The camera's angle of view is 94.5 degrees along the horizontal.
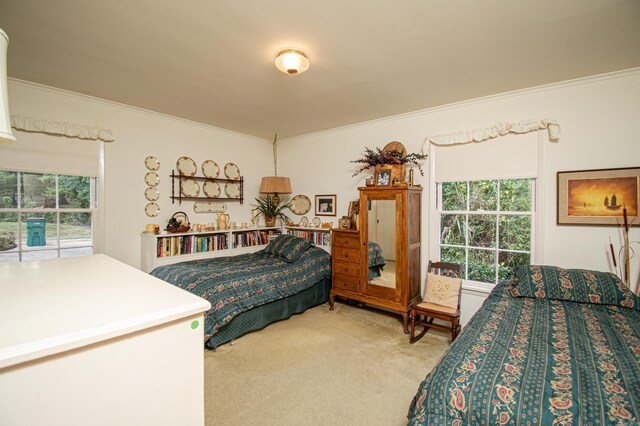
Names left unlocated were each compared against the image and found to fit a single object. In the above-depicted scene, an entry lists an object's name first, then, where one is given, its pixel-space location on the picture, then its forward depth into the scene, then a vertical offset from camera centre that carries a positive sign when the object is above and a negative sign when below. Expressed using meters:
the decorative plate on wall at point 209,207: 4.34 +0.08
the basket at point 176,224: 3.85 -0.16
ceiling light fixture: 2.22 +1.16
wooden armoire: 3.31 -0.47
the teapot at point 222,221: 4.45 -0.13
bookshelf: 3.66 -0.45
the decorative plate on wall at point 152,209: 3.82 +0.04
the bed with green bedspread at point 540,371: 1.16 -0.74
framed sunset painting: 2.55 +0.13
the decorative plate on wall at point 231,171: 4.65 +0.65
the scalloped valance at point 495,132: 2.82 +0.84
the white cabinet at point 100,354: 0.74 -0.41
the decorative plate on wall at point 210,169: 4.38 +0.65
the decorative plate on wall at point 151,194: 3.81 +0.24
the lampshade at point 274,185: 4.77 +0.43
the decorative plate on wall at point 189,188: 4.16 +0.35
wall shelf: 4.06 +0.35
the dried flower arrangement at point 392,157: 3.50 +0.65
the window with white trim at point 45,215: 2.96 -0.03
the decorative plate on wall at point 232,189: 4.68 +0.37
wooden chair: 2.90 -1.00
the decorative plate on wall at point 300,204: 4.90 +0.13
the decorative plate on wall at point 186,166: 4.10 +0.65
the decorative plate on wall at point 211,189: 4.41 +0.35
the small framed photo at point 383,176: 3.48 +0.42
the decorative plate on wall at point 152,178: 3.81 +0.44
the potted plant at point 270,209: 5.04 +0.05
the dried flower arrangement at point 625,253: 2.50 -0.36
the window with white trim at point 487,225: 3.10 -0.16
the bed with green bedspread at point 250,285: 2.93 -0.83
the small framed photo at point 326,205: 4.55 +0.11
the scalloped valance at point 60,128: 2.85 +0.88
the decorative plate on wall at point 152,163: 3.79 +0.64
